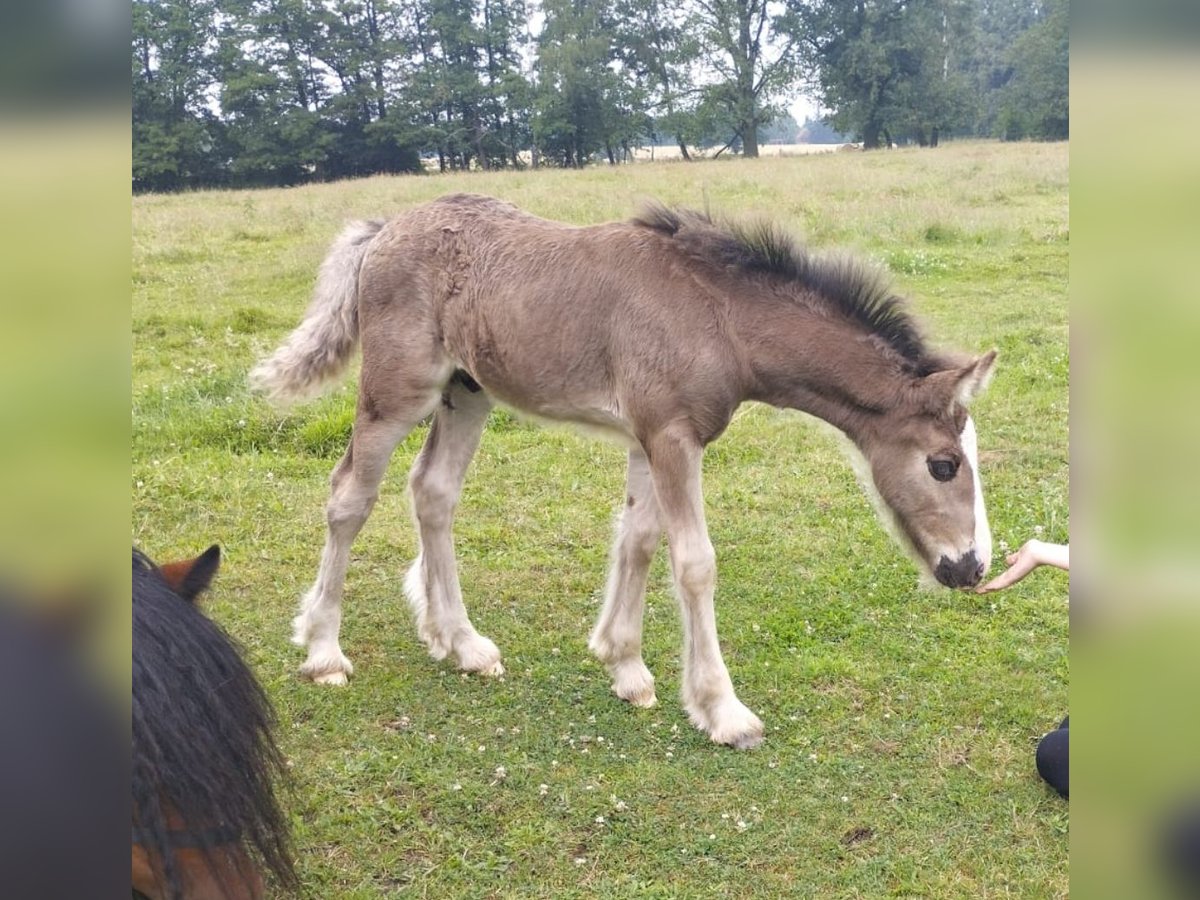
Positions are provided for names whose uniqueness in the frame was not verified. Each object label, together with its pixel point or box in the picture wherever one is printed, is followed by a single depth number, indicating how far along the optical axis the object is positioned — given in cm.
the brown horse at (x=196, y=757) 181
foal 371
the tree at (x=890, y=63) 2786
